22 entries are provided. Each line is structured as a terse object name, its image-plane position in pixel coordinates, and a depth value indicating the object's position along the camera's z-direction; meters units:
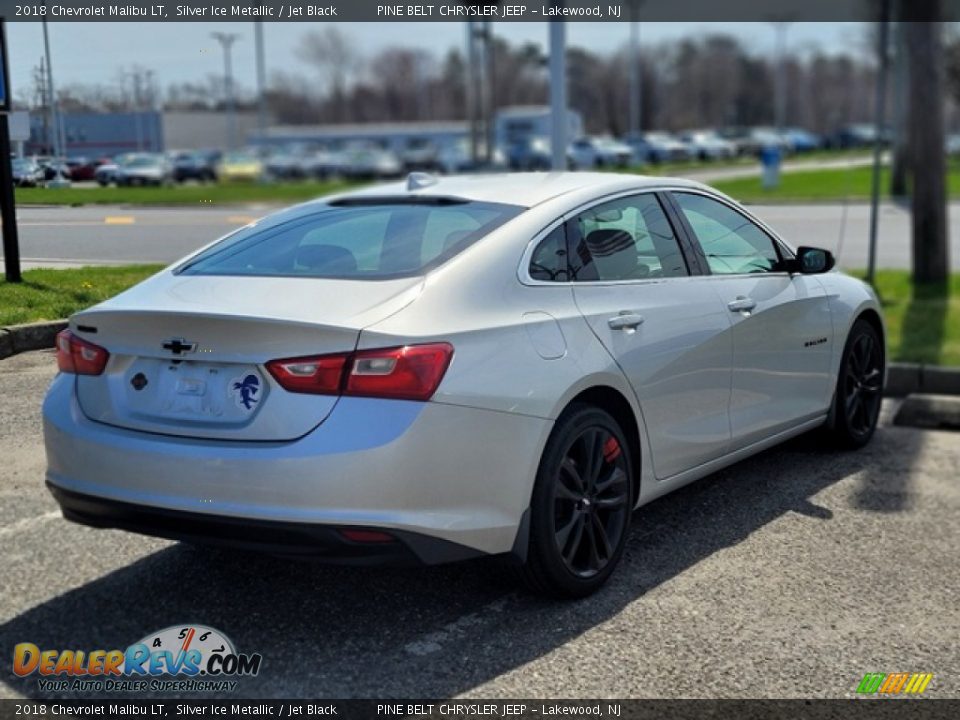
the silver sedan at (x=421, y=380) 3.62
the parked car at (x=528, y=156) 44.97
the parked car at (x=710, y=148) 57.94
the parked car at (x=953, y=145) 76.14
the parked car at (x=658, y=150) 53.16
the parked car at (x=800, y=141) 75.25
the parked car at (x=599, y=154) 45.68
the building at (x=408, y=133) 52.49
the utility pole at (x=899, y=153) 29.36
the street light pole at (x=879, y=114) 10.82
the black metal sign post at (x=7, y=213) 4.75
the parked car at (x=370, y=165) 51.62
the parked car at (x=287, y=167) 50.81
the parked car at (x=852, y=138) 77.50
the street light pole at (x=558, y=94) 11.45
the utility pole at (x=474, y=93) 30.94
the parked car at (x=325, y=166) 52.44
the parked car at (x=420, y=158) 52.59
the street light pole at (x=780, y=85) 82.07
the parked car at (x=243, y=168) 36.92
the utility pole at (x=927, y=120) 11.49
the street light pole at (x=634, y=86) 55.57
